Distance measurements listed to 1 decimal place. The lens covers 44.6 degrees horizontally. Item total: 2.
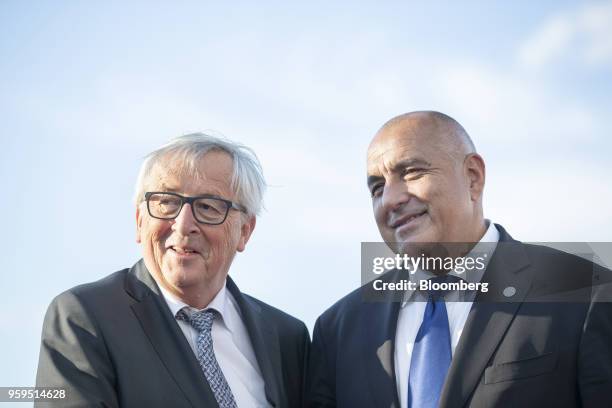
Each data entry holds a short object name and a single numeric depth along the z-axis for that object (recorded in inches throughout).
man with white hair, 177.5
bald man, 183.0
